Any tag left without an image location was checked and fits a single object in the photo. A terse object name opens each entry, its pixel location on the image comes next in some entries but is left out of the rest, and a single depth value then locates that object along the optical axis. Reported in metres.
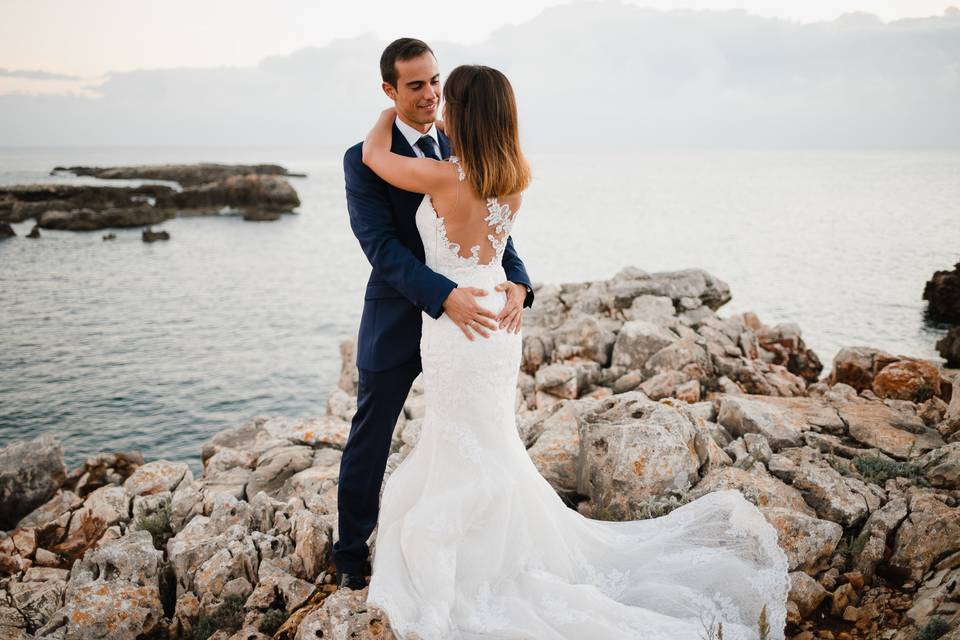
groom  2.90
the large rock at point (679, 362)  7.04
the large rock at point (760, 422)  4.81
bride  2.72
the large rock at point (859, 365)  7.84
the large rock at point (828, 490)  3.76
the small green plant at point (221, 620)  3.34
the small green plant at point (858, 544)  3.48
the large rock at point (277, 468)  5.69
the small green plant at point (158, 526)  4.82
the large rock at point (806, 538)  3.42
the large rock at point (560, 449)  4.45
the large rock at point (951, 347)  12.50
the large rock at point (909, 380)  6.73
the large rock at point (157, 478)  6.05
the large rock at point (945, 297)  18.22
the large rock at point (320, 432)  6.46
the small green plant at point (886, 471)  4.17
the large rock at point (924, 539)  3.38
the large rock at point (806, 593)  3.17
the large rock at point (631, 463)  3.91
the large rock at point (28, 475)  7.13
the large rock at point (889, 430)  4.79
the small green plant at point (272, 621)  3.19
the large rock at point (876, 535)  3.44
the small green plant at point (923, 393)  6.71
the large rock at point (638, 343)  7.43
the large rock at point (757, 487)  3.81
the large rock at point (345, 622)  2.79
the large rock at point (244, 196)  56.75
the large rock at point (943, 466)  4.04
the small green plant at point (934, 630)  2.54
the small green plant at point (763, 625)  2.27
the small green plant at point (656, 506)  3.74
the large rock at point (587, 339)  7.95
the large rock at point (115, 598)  3.35
